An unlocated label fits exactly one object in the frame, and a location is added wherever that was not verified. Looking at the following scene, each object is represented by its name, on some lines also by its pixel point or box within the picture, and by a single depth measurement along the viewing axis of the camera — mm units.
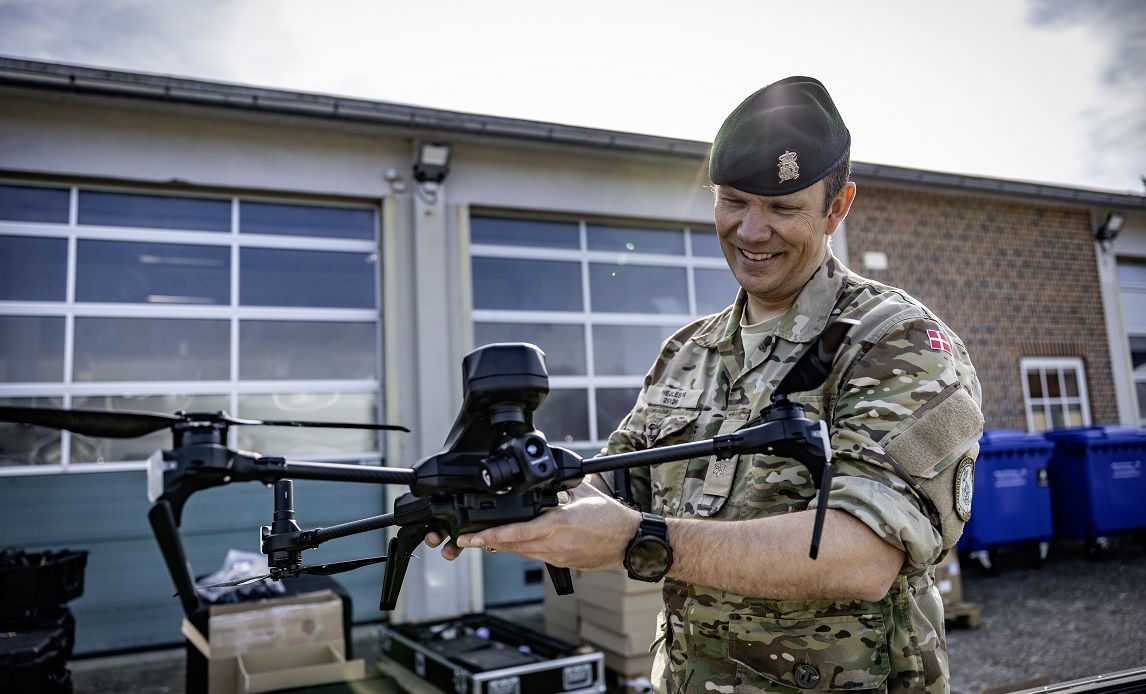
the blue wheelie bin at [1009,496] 8008
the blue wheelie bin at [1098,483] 8617
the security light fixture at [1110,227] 10977
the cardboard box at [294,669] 3529
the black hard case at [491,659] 3928
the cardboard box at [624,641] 4562
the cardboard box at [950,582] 6203
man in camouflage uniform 1313
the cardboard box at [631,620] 4586
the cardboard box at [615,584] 4582
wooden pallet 6141
